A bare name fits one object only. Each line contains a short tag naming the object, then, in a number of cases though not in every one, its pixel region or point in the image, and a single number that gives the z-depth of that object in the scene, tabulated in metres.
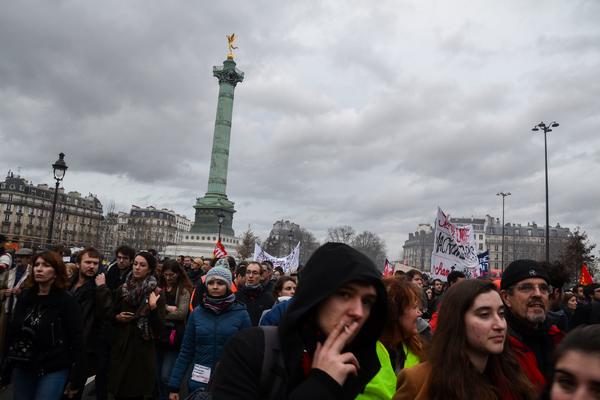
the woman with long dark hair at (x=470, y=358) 2.27
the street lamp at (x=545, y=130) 22.88
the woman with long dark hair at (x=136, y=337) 4.94
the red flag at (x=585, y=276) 13.09
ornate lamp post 13.67
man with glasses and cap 3.14
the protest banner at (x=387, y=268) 17.40
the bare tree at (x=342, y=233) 107.38
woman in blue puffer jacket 4.46
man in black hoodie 1.51
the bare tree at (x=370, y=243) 120.56
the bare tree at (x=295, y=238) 100.12
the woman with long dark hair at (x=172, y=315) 5.80
